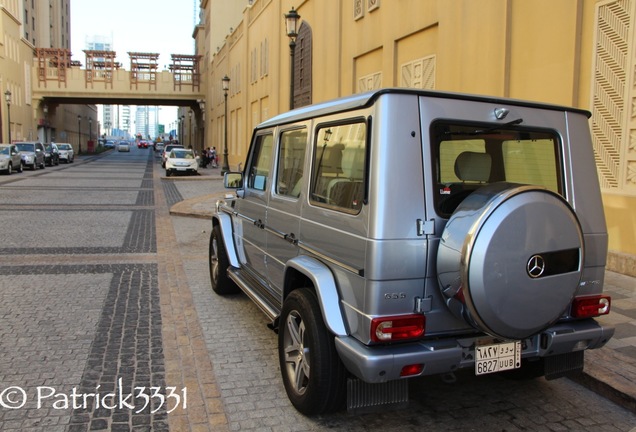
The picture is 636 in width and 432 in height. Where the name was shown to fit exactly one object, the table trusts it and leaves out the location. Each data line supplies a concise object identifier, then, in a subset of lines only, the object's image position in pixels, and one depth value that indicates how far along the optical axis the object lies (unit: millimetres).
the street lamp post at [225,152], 33344
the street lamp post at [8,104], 44203
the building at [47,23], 67250
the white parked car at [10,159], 29530
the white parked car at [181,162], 32031
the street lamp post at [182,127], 98025
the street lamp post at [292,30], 14047
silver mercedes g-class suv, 3072
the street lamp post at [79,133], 84938
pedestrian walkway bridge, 55344
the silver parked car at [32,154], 34344
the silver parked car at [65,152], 47609
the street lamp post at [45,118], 58062
